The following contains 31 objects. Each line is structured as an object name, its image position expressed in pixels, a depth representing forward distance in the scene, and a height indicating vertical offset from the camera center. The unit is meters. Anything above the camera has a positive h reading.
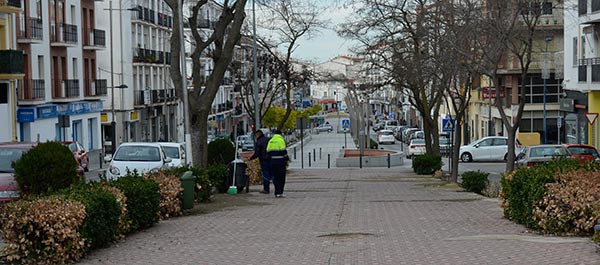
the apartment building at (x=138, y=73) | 66.94 +3.01
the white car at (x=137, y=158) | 26.84 -1.24
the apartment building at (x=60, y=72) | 48.34 +2.33
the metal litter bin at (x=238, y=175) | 22.77 -1.45
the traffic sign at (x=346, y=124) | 85.89 -1.13
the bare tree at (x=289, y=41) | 41.97 +3.27
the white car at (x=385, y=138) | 83.94 -2.34
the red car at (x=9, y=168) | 17.83 -1.04
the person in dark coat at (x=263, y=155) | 22.53 -0.99
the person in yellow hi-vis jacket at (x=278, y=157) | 21.61 -0.99
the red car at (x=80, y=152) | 39.41 -1.55
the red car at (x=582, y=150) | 35.16 -1.51
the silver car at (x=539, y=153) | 33.47 -1.55
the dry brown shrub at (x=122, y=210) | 13.45 -1.34
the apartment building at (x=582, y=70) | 42.16 +1.74
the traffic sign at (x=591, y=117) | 38.31 -0.35
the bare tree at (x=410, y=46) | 33.53 +2.36
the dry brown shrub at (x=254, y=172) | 28.29 -1.75
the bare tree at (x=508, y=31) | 25.02 +2.09
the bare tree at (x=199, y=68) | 25.11 +1.16
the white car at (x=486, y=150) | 51.94 -2.16
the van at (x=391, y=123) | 113.82 -1.49
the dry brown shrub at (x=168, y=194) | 16.58 -1.37
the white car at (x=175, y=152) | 30.65 -1.23
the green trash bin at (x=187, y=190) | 17.72 -1.39
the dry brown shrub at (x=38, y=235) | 11.18 -1.36
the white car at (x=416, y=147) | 58.58 -2.25
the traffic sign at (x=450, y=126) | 40.91 -0.68
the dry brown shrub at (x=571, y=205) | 12.72 -1.27
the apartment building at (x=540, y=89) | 56.47 +1.31
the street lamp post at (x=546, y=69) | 55.11 +2.26
